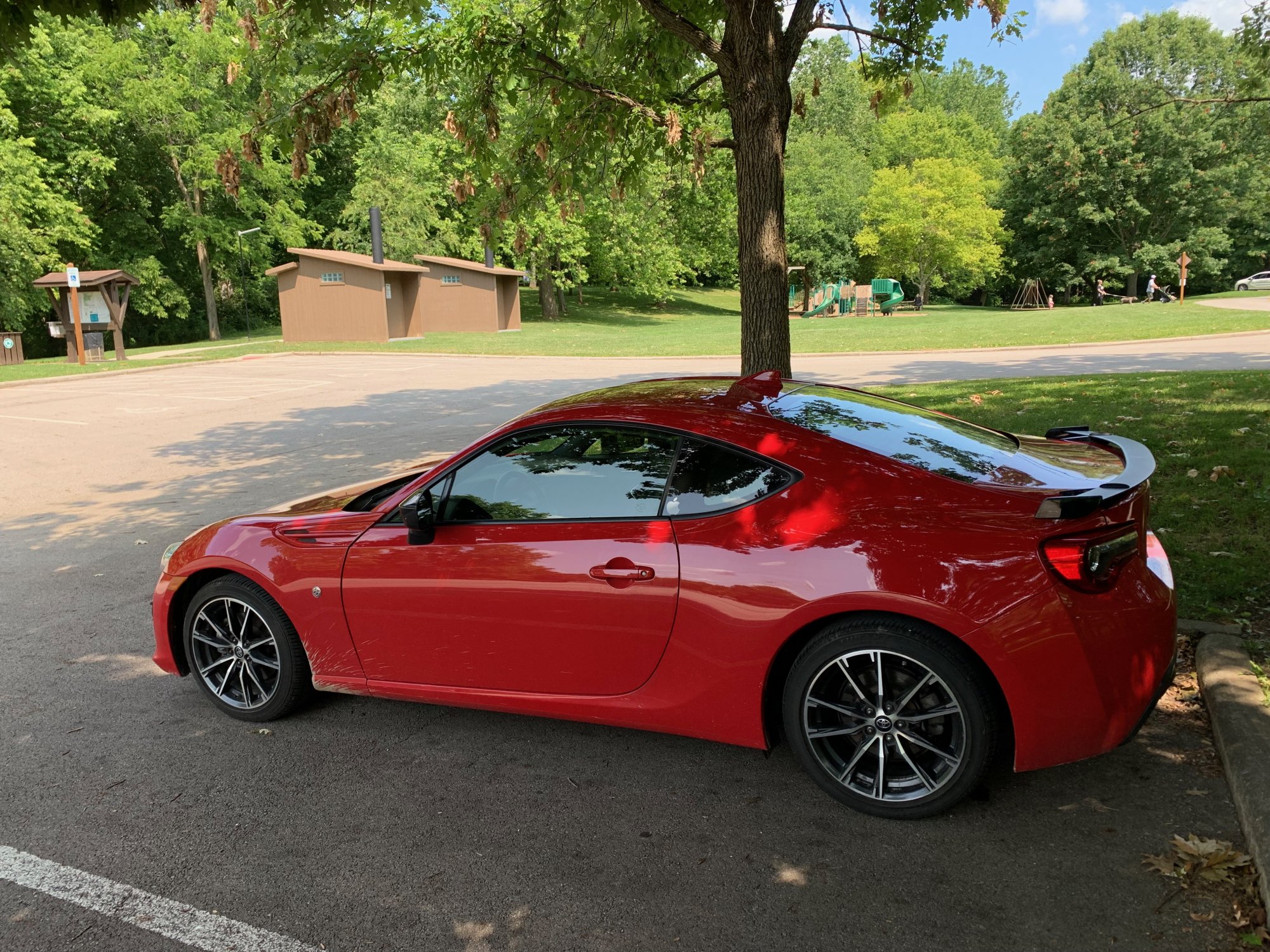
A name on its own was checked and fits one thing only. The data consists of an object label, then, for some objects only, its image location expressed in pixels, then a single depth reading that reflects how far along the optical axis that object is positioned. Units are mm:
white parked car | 53594
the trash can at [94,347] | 28438
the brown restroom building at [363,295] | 37594
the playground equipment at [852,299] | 57875
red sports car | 2934
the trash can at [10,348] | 27797
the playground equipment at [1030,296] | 56938
